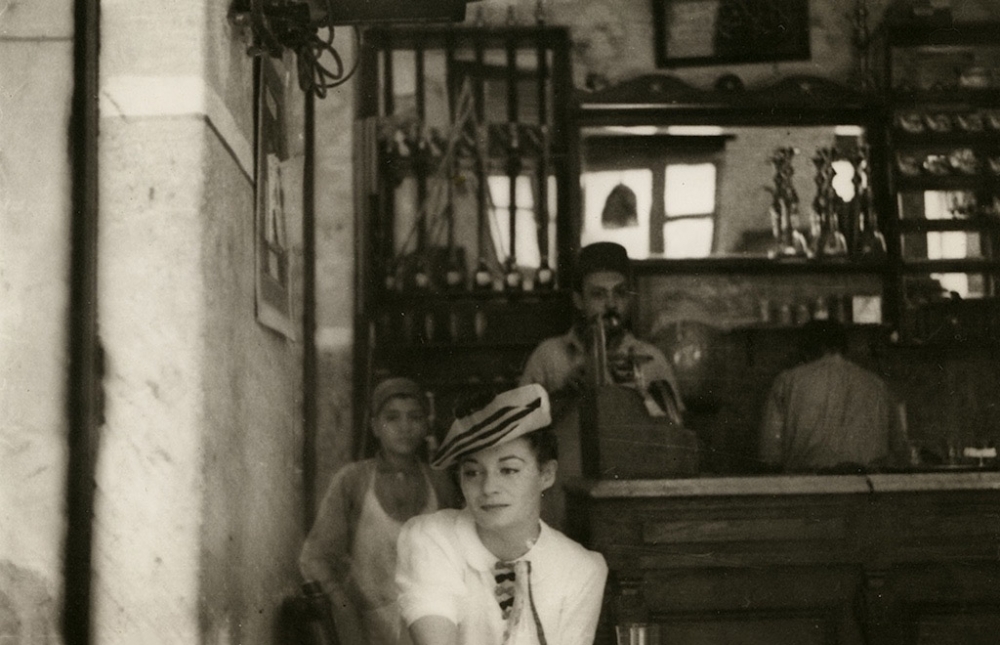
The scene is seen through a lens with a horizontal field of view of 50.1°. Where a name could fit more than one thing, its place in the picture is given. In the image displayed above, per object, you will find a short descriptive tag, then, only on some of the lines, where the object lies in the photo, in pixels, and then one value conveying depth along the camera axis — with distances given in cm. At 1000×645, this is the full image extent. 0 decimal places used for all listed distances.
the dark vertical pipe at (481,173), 545
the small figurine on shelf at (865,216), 554
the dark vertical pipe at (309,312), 463
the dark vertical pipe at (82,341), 203
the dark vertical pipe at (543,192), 545
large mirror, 552
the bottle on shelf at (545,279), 535
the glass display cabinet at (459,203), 532
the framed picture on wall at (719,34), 566
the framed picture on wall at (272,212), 280
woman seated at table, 247
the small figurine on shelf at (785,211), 554
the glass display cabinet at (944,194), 554
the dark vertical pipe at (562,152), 543
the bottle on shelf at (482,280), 530
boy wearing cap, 339
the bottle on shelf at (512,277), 532
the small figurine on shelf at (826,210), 554
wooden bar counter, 325
